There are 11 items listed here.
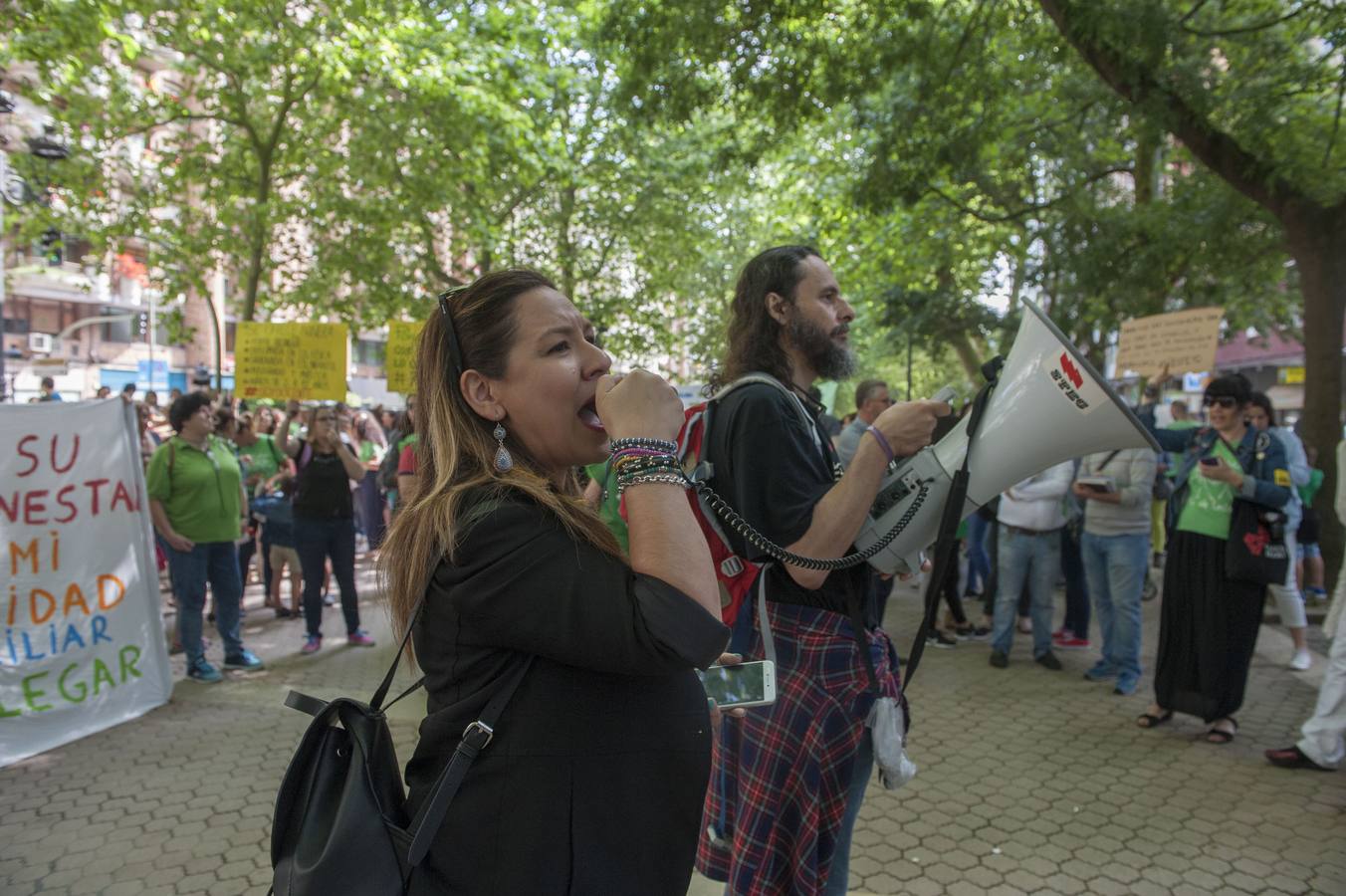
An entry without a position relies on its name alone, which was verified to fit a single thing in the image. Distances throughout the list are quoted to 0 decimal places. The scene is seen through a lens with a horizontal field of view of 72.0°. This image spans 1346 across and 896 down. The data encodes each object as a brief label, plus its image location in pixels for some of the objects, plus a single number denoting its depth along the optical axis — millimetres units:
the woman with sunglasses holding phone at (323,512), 7176
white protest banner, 5160
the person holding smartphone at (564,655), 1242
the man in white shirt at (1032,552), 6727
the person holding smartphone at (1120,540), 6105
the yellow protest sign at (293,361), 9328
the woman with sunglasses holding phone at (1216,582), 5141
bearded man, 2023
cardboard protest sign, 6926
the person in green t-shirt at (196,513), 6359
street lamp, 8109
